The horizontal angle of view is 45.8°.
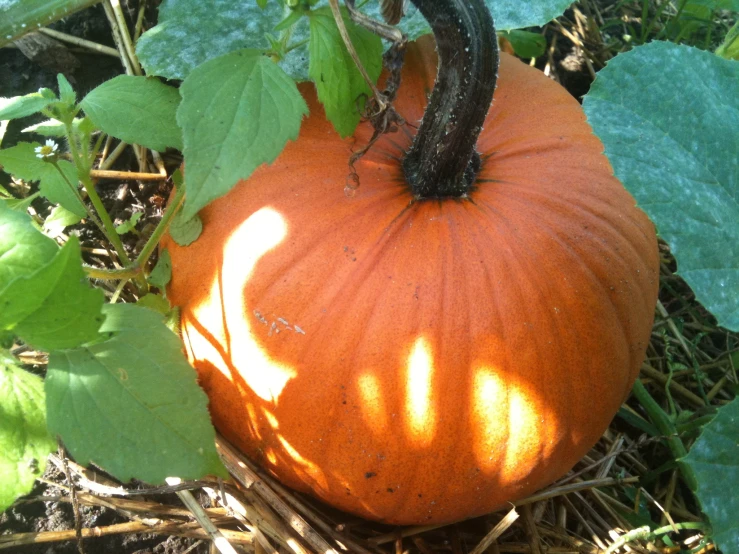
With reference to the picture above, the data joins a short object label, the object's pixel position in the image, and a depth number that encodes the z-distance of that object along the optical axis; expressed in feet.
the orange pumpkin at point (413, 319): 1.33
